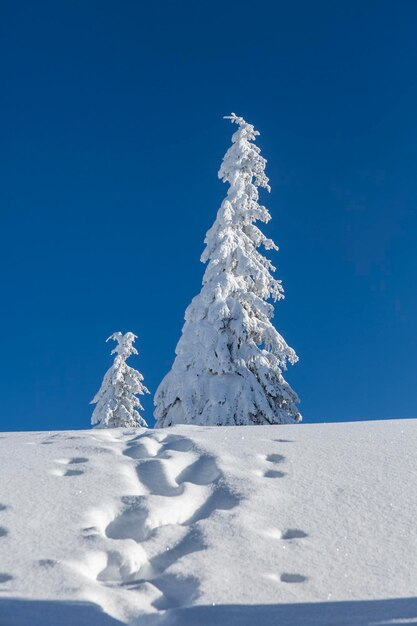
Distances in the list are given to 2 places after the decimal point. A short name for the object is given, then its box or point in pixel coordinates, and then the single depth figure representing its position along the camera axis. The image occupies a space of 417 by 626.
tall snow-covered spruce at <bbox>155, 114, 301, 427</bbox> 18.02
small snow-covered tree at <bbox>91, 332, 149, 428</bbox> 24.03
